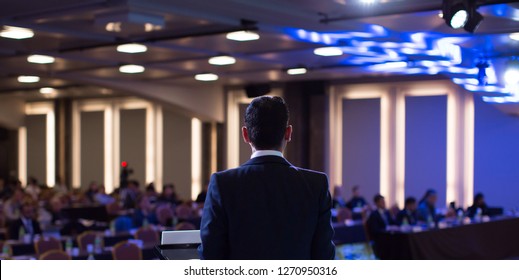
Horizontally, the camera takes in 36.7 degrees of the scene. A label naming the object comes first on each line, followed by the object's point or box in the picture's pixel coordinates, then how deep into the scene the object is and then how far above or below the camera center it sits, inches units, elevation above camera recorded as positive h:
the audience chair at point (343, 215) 561.6 -57.0
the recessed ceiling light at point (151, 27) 361.9 +55.2
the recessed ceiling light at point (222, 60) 525.3 +52.4
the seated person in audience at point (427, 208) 540.1 -50.9
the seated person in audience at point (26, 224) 444.5 -50.6
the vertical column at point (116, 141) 964.6 -5.9
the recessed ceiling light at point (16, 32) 398.5 +54.3
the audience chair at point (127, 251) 358.3 -53.0
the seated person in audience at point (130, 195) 652.7 -51.9
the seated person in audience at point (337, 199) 633.0 -52.6
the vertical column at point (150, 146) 927.7 -11.7
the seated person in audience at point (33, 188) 746.2 -51.9
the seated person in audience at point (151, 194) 711.7 -54.4
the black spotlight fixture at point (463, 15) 277.7 +43.3
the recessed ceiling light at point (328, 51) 484.4 +53.8
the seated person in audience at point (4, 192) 692.3 -52.5
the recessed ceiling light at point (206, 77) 663.1 +51.1
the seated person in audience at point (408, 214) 518.3 -52.8
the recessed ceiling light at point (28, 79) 690.8 +52.2
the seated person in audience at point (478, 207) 544.6 -50.8
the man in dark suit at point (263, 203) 91.8 -7.9
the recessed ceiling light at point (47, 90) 839.7 +51.1
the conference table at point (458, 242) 458.9 -66.2
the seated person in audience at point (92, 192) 716.7 -54.0
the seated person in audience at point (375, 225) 479.2 -55.3
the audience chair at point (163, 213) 571.9 -57.9
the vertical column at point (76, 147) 985.5 -13.6
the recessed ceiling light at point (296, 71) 593.0 +50.7
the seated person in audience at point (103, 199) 692.0 -55.7
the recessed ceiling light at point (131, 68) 573.0 +50.9
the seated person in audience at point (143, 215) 537.0 -56.0
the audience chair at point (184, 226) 460.8 -54.1
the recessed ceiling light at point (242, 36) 401.1 +52.8
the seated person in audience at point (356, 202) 642.2 -54.5
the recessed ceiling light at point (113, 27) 370.1 +54.9
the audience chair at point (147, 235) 435.5 -55.5
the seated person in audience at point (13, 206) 540.7 -50.6
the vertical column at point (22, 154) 1056.8 -24.1
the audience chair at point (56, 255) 312.8 -48.1
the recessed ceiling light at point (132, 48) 455.5 +52.5
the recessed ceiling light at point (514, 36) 408.2 +53.1
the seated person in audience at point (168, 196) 704.4 -54.9
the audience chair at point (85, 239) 404.8 -53.8
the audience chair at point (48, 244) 387.5 -53.7
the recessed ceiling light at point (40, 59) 519.6 +52.8
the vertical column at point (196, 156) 879.7 -22.4
